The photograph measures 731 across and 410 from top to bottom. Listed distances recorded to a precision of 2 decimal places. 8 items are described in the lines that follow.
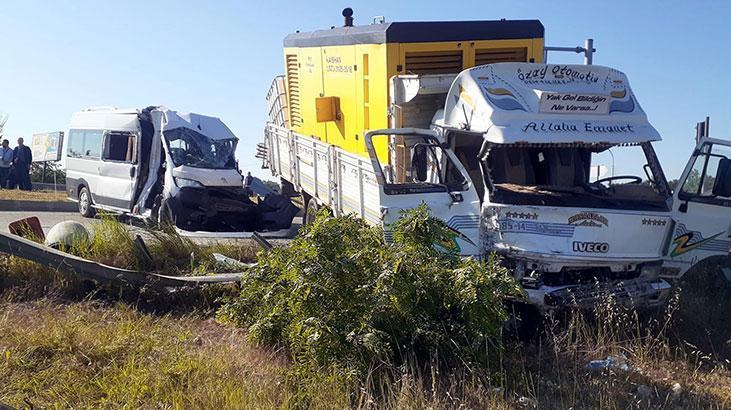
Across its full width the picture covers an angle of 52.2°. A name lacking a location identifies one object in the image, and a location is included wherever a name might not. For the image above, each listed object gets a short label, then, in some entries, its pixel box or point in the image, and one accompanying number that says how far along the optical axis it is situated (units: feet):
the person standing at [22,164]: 62.54
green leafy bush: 16.79
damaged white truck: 23.65
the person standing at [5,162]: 62.49
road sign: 60.39
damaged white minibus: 41.93
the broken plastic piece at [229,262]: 26.68
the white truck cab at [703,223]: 24.58
